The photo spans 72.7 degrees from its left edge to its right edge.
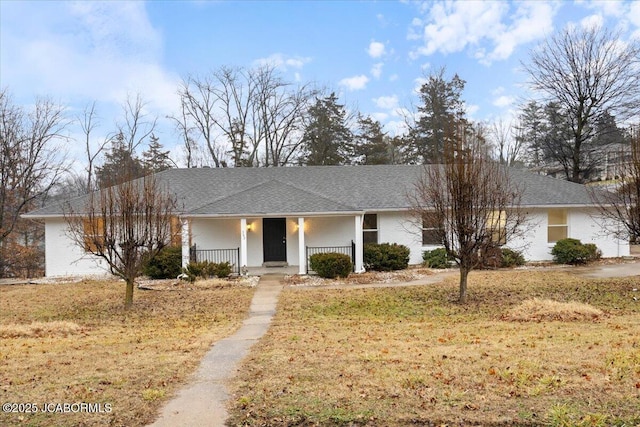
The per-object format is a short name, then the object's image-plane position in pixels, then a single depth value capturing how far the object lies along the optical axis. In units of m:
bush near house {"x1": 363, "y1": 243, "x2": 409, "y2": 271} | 17.86
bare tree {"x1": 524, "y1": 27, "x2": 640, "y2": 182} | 26.08
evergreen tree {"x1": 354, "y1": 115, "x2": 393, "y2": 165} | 36.12
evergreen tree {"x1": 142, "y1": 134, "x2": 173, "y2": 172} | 39.41
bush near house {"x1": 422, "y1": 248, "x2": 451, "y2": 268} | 18.41
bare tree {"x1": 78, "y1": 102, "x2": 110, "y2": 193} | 32.56
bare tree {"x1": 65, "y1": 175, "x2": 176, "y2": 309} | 11.36
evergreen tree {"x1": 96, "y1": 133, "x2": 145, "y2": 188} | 32.17
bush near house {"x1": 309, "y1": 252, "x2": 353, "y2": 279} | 15.93
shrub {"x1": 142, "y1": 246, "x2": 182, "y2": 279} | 16.73
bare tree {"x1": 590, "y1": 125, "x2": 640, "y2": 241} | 12.22
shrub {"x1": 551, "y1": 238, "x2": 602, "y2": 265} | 18.61
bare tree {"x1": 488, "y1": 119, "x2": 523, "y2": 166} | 36.22
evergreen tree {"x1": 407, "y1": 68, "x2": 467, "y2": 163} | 34.81
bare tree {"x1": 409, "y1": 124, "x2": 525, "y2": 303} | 11.12
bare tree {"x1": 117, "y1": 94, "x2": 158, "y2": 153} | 33.41
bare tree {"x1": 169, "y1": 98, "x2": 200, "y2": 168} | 35.59
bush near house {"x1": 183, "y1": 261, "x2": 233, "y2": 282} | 15.73
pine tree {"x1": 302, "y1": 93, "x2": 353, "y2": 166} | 35.03
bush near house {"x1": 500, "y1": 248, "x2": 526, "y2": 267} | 18.42
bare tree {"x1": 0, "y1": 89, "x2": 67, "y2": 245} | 23.20
